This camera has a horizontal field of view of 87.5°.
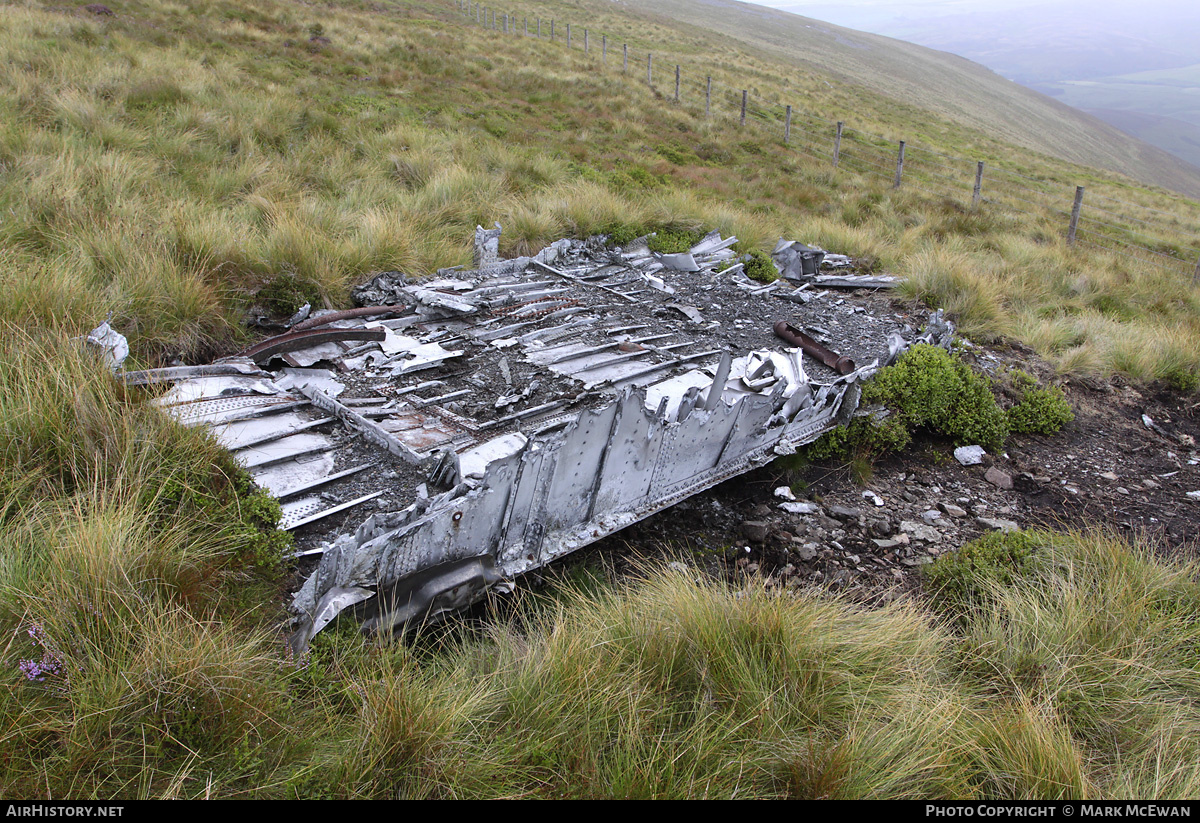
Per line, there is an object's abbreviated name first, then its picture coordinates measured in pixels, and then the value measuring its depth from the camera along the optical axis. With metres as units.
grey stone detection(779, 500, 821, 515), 4.71
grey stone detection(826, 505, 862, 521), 4.68
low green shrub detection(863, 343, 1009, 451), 5.57
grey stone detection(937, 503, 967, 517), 4.84
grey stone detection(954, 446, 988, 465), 5.52
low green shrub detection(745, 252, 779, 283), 7.97
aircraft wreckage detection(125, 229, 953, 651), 2.91
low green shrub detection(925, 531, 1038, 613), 3.65
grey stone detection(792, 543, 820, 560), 4.25
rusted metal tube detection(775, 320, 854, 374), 5.80
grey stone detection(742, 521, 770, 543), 4.42
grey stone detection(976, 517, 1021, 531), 4.65
